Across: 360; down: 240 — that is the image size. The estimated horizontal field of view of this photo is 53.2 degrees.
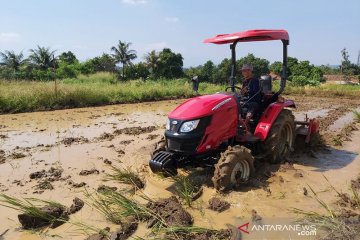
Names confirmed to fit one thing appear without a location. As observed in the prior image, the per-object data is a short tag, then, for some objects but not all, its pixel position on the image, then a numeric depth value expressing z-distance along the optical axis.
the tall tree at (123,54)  51.53
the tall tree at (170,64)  46.41
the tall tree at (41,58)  47.75
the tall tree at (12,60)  49.34
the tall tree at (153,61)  46.69
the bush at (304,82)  33.48
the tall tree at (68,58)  59.88
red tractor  4.95
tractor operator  6.05
